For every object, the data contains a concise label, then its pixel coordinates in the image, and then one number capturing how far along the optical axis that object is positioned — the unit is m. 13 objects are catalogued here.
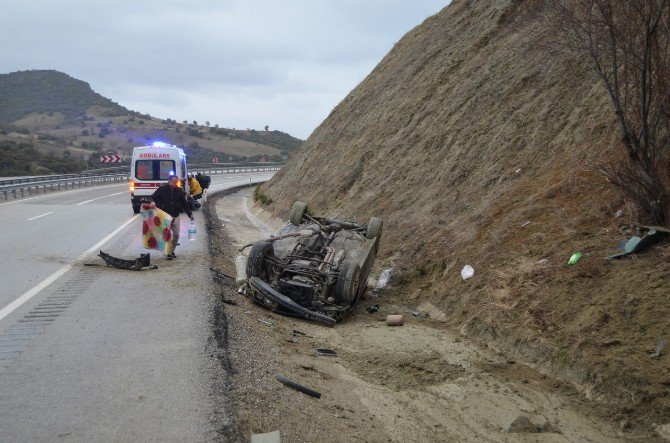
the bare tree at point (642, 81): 8.32
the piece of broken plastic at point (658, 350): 6.16
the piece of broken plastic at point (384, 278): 11.90
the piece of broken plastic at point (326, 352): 7.73
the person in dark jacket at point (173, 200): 12.45
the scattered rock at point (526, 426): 5.84
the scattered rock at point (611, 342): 6.54
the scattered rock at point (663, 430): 5.44
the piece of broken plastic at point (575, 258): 8.37
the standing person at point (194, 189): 23.85
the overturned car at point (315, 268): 9.48
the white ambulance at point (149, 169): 21.52
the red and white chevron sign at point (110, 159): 47.91
